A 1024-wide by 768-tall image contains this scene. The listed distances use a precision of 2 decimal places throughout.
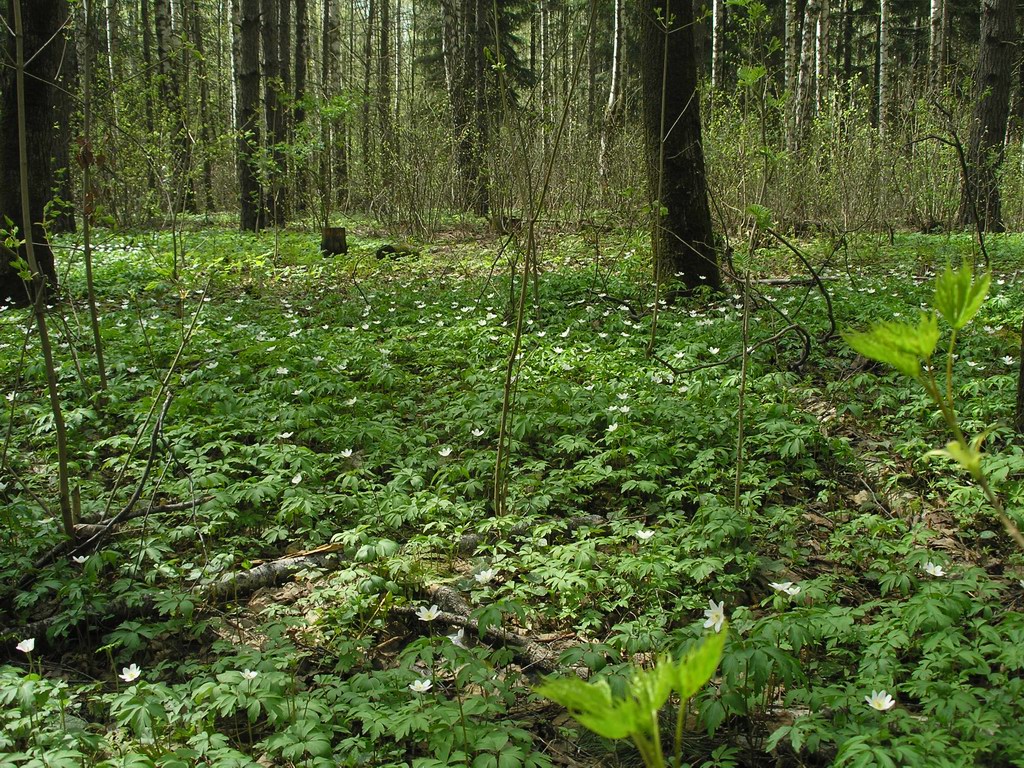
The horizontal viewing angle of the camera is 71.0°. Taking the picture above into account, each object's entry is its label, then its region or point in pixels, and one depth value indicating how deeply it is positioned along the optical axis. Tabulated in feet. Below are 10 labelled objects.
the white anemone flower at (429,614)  7.88
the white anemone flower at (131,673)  7.55
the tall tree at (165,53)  47.03
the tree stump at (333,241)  33.73
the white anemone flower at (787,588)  7.61
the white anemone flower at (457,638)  7.63
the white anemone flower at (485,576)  8.41
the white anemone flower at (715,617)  7.07
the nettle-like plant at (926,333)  2.27
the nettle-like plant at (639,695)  1.90
